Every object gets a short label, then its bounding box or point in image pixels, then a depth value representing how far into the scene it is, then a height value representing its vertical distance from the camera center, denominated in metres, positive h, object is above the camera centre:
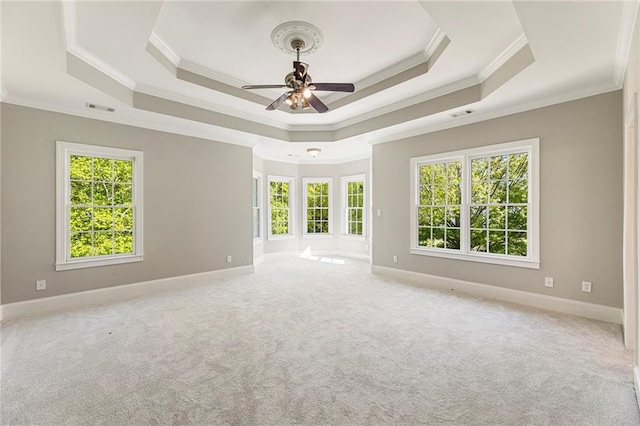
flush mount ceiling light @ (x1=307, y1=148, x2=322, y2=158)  6.37 +1.29
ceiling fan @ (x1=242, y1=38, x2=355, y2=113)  3.09 +1.31
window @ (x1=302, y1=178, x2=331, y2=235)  8.45 +0.15
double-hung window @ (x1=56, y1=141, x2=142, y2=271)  4.05 +0.11
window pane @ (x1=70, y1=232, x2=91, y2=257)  4.20 -0.42
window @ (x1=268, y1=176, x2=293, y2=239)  7.96 +0.16
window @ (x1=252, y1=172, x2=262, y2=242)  7.23 +0.17
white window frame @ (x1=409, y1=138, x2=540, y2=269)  4.01 +0.14
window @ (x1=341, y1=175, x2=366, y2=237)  7.87 +0.19
